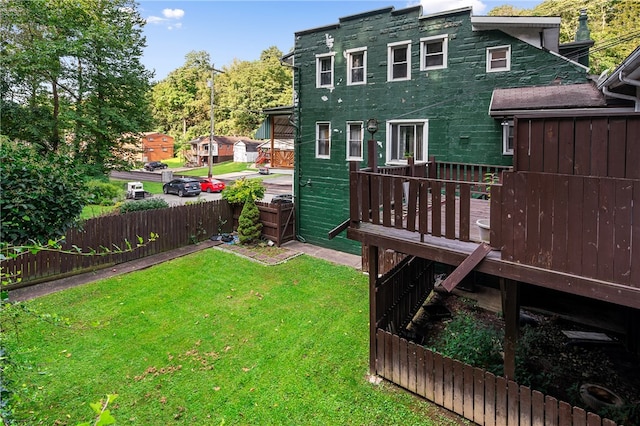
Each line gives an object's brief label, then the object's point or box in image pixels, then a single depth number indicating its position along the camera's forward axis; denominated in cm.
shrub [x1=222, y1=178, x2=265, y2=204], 1325
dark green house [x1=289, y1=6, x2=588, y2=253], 920
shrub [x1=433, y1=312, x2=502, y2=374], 506
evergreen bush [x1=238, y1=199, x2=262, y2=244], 1271
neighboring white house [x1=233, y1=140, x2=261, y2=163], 5222
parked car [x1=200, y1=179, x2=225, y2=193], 3008
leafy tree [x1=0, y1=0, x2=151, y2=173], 1741
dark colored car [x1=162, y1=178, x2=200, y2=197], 2792
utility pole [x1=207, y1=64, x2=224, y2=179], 3114
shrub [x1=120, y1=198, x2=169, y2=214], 1425
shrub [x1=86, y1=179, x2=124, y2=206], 2066
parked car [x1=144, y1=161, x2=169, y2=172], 4900
